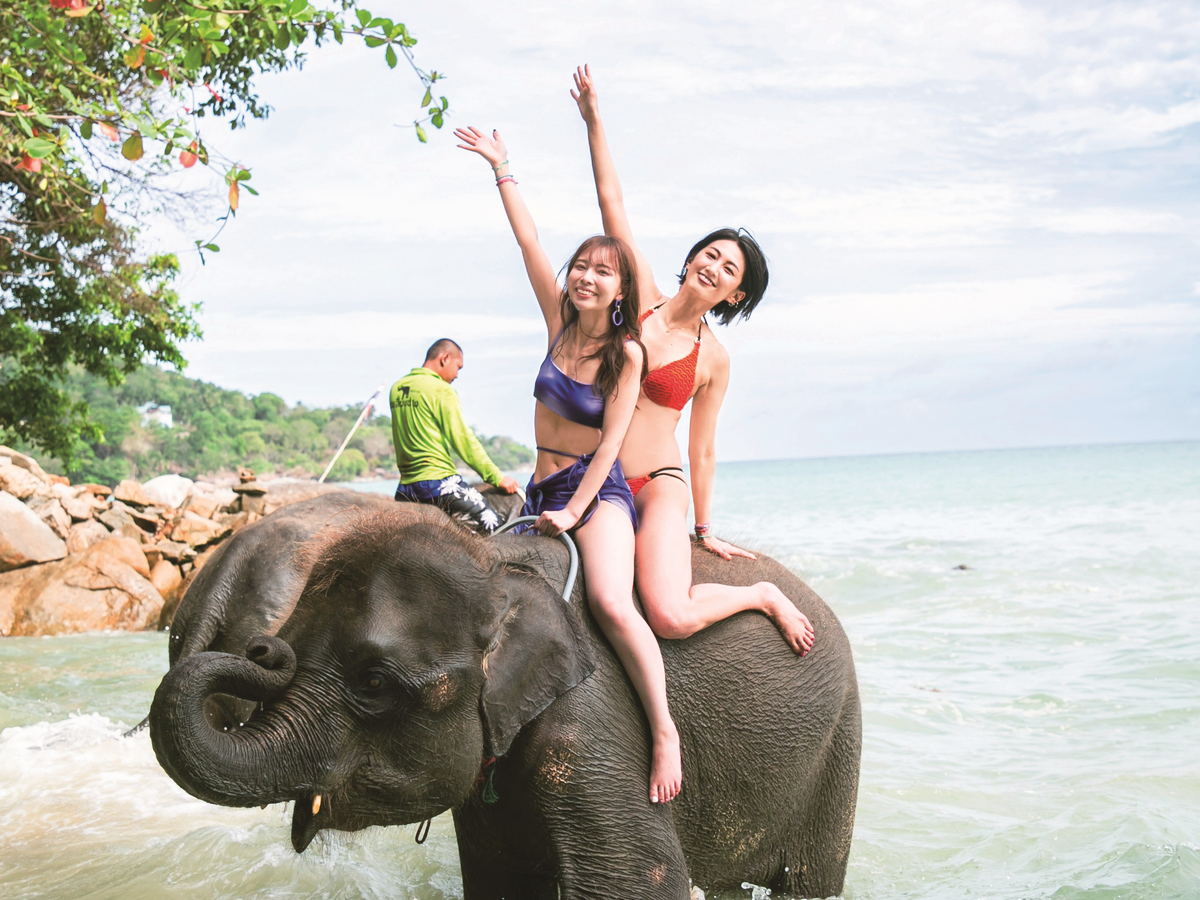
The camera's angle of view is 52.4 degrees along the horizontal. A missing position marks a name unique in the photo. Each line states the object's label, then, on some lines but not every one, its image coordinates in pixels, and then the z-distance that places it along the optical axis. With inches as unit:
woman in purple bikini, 129.7
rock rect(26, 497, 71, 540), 501.7
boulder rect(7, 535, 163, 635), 435.5
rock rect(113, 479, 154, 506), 605.3
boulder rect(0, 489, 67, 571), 453.4
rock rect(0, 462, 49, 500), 527.8
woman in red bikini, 138.1
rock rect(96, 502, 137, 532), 552.4
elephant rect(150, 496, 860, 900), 101.7
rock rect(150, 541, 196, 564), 500.1
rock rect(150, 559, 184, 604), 475.8
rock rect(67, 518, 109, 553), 502.5
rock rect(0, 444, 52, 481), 590.2
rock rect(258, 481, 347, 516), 533.0
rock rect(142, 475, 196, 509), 683.4
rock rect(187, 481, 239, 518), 597.7
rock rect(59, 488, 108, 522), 530.6
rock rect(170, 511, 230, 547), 521.3
